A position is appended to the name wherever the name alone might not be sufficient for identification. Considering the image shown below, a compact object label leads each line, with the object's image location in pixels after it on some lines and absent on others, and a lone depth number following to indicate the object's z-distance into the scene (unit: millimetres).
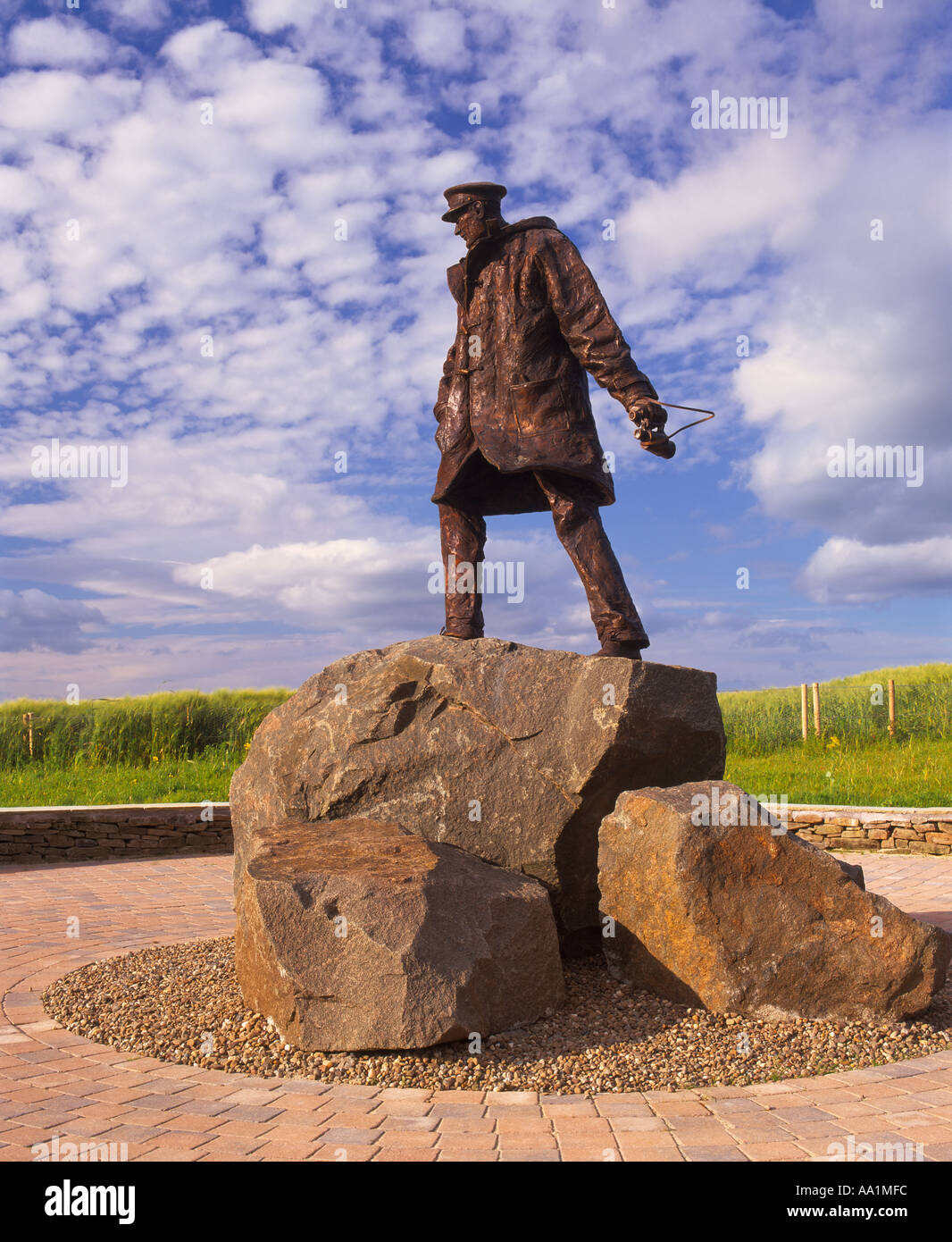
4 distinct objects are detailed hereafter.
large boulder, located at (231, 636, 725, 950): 5180
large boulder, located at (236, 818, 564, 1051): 4039
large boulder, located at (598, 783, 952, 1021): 4508
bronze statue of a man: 5867
